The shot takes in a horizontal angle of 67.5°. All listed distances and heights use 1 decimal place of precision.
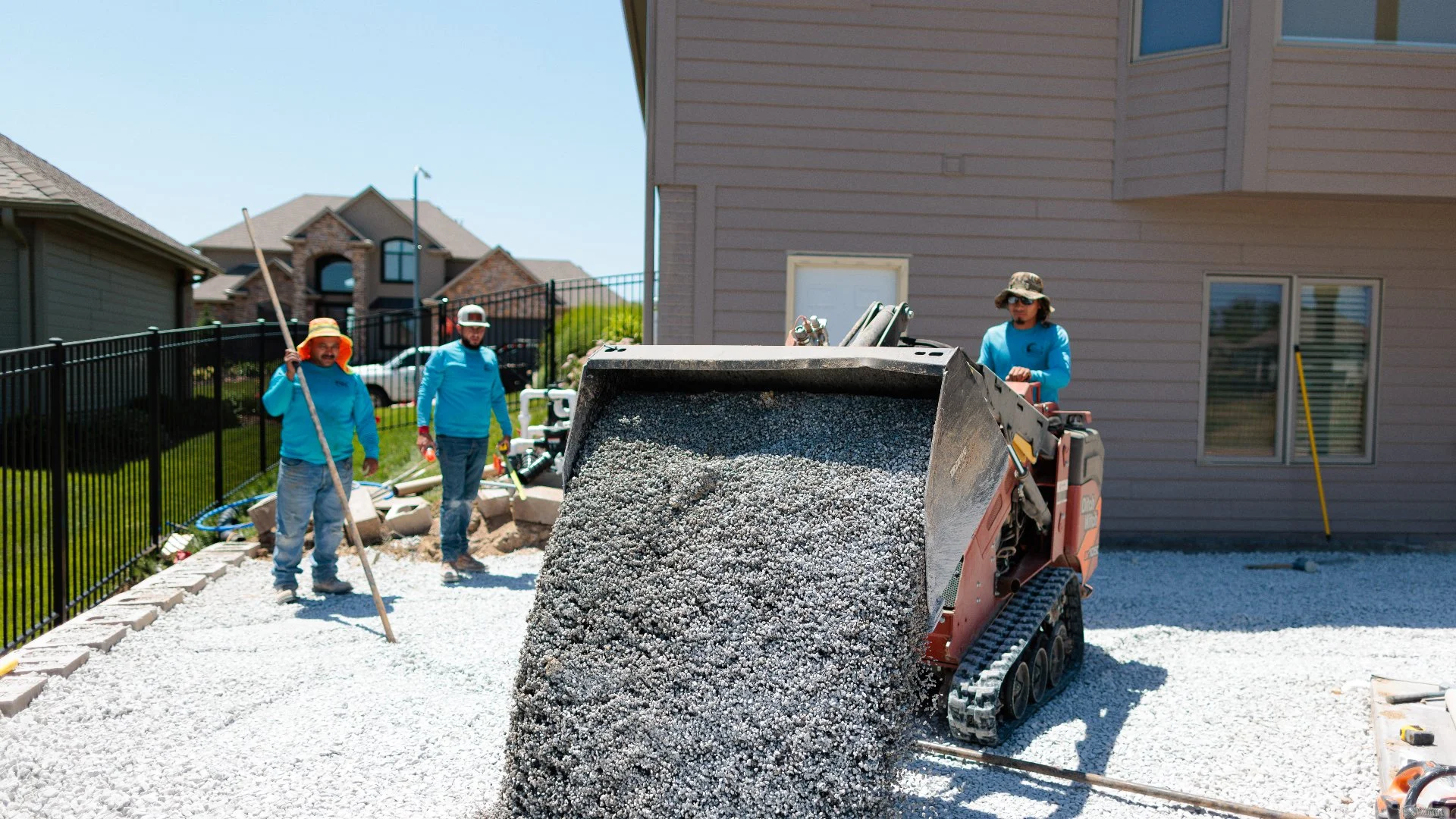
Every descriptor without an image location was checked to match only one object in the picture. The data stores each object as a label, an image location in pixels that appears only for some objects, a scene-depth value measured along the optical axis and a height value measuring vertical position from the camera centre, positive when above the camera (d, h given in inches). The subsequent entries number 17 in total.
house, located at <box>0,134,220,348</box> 560.4 +34.4
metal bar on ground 143.0 -59.8
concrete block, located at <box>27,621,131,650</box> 211.2 -63.1
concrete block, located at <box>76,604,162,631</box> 230.8 -63.9
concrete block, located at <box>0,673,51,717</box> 175.3 -62.1
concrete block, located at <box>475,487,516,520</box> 339.9 -54.7
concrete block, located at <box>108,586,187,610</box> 249.4 -64.3
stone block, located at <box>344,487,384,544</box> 325.1 -57.8
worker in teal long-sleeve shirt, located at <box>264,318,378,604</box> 264.5 -29.4
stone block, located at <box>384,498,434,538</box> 337.1 -59.7
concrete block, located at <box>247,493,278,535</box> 318.7 -56.3
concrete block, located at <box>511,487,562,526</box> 328.8 -53.5
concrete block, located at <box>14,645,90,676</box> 194.2 -62.5
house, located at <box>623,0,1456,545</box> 339.3 +41.8
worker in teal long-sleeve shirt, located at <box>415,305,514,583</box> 295.9 -25.2
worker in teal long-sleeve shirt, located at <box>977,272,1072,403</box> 223.3 +0.4
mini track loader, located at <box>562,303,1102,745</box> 136.0 -22.1
